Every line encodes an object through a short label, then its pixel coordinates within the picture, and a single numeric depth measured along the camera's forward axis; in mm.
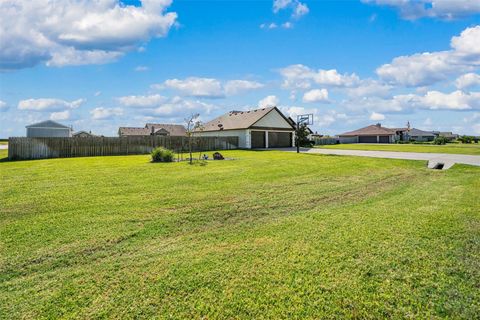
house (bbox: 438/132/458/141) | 100750
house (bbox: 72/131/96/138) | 62844
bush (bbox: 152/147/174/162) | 17312
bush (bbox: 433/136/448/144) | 51719
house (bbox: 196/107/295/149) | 33250
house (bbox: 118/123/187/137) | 51969
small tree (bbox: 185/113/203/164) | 19797
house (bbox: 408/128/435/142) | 81062
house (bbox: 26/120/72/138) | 51938
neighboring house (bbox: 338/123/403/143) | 66312
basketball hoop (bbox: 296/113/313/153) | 30575
